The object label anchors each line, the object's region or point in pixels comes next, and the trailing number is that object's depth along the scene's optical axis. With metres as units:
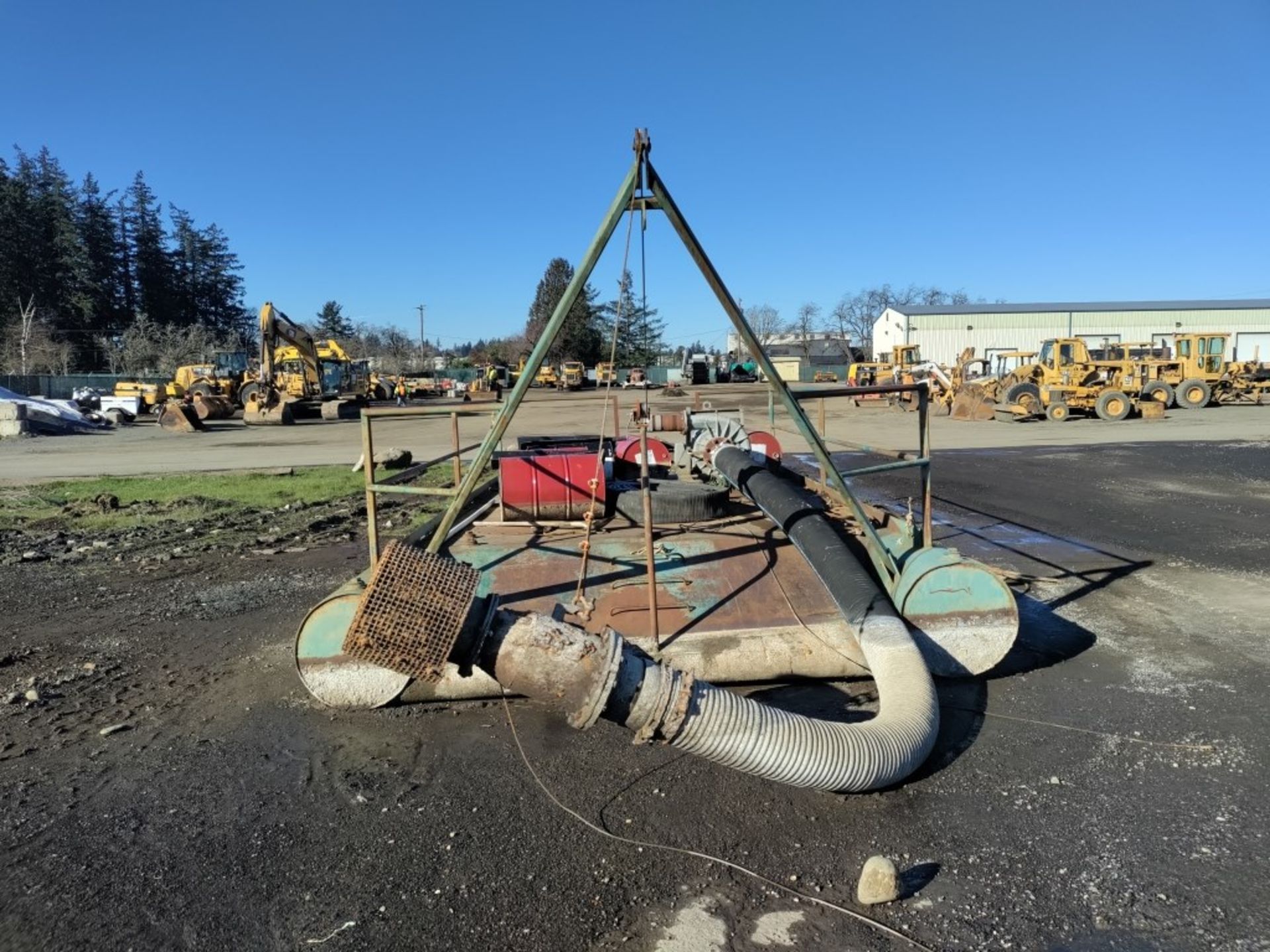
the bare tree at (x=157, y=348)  61.06
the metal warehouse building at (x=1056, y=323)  65.19
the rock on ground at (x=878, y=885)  2.78
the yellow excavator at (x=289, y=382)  30.33
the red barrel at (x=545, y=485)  6.49
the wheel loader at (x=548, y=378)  60.53
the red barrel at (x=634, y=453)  8.33
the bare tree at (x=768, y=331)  107.94
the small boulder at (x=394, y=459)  15.15
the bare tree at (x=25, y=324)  53.36
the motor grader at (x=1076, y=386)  25.97
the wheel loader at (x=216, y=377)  34.81
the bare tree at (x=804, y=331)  104.00
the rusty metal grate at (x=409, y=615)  3.01
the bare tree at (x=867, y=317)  98.88
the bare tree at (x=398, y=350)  86.69
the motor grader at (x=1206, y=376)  28.97
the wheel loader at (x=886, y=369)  35.99
